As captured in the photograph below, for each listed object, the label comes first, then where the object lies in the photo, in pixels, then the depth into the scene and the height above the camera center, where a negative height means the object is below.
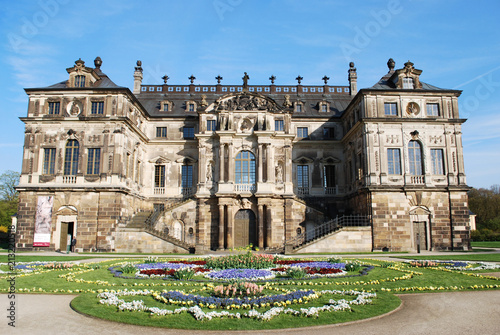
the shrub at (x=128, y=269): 17.67 -2.30
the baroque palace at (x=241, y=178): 35.88 +4.33
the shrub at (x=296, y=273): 16.30 -2.30
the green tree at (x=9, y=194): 62.08 +4.75
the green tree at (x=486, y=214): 60.47 +0.92
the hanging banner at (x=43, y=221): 35.75 -0.06
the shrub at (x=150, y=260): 23.37 -2.56
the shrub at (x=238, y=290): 11.49 -2.16
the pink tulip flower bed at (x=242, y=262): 19.48 -2.20
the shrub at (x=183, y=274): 16.05 -2.29
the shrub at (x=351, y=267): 18.72 -2.37
